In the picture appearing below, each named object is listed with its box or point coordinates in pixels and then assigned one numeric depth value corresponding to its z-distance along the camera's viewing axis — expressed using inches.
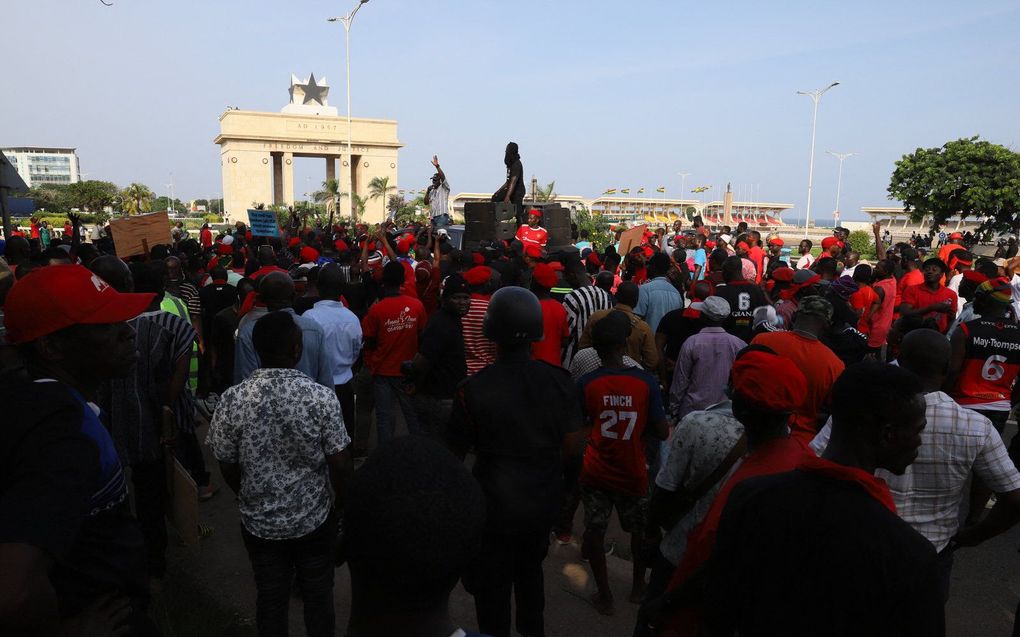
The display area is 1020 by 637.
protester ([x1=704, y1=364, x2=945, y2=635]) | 63.1
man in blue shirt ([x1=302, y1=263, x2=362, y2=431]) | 208.7
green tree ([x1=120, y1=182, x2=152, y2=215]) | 2361.0
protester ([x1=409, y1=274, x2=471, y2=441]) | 188.9
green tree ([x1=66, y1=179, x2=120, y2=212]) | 2571.4
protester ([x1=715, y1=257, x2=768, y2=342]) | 236.8
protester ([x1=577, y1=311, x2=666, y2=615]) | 148.9
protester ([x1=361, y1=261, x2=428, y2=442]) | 215.8
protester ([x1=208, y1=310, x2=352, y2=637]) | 115.5
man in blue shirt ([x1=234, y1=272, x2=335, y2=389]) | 172.6
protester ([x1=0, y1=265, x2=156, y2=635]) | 56.4
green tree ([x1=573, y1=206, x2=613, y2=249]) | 975.6
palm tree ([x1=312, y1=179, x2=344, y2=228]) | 2138.3
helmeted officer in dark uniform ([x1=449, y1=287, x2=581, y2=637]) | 115.8
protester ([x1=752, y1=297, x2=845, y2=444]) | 138.5
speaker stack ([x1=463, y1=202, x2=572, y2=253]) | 492.1
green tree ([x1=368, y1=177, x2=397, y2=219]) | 2311.8
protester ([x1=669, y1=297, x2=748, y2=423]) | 184.5
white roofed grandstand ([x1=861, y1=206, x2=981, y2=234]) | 2586.6
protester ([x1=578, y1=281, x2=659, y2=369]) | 208.8
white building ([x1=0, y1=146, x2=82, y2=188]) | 6643.7
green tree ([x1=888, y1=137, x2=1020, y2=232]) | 1518.2
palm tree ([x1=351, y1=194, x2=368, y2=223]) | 2140.0
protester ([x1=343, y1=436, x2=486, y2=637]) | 49.4
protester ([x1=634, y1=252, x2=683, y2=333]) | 256.5
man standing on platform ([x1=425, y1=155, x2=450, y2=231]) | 547.6
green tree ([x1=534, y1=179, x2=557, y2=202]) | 1658.2
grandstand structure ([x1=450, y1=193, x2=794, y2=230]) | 3422.7
